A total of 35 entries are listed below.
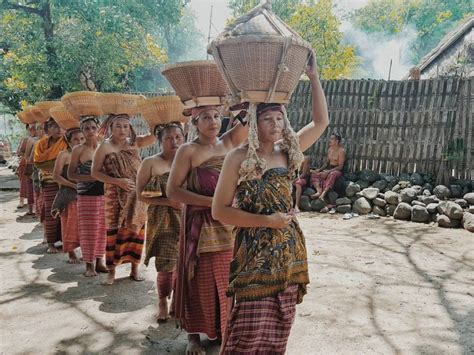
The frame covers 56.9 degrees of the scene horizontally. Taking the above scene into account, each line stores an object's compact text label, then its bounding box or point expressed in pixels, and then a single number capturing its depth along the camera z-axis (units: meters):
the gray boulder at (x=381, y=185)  8.66
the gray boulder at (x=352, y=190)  8.76
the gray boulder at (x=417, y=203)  7.69
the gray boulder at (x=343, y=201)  8.70
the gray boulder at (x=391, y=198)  8.07
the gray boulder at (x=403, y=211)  7.72
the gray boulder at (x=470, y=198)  7.35
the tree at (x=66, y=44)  12.82
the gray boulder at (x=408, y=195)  7.91
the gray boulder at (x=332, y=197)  8.98
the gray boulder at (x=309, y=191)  9.32
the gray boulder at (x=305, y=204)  9.12
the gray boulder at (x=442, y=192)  7.79
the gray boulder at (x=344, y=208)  8.57
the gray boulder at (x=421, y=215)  7.48
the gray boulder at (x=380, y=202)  8.22
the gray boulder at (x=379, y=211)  8.22
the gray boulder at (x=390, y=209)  8.06
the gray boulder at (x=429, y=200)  7.68
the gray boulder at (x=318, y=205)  8.97
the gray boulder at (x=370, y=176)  8.93
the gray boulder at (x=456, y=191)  7.83
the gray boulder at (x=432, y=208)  7.48
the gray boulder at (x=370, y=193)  8.39
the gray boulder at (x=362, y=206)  8.33
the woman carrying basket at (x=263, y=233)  2.13
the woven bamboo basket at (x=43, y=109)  6.38
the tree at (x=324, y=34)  23.91
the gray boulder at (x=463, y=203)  7.42
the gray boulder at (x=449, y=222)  7.07
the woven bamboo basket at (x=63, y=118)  5.26
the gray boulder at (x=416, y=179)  8.34
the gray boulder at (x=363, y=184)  8.88
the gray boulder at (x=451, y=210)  7.05
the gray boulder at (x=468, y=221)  6.68
